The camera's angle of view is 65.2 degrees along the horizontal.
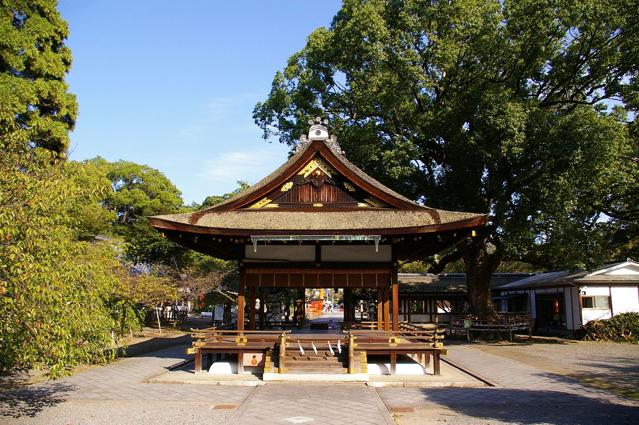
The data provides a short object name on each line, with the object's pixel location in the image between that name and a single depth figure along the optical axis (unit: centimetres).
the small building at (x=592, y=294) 2862
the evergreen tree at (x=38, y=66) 2273
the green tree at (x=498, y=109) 2178
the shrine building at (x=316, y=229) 1463
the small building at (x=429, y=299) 3847
